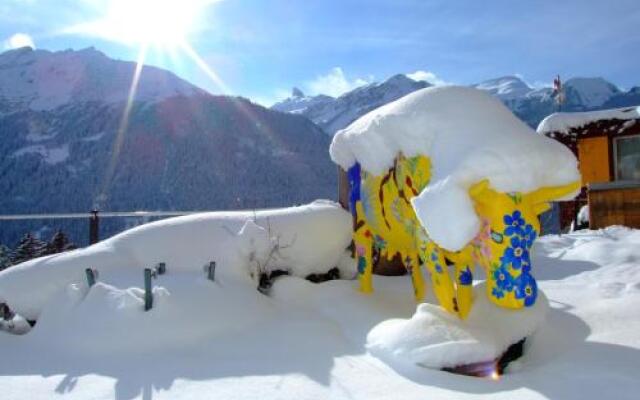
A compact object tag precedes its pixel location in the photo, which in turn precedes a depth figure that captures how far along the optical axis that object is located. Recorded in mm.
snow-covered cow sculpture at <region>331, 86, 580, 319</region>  3107
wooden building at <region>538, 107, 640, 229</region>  12227
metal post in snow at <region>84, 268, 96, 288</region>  4050
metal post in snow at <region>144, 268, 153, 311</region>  3799
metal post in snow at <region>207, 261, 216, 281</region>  4430
